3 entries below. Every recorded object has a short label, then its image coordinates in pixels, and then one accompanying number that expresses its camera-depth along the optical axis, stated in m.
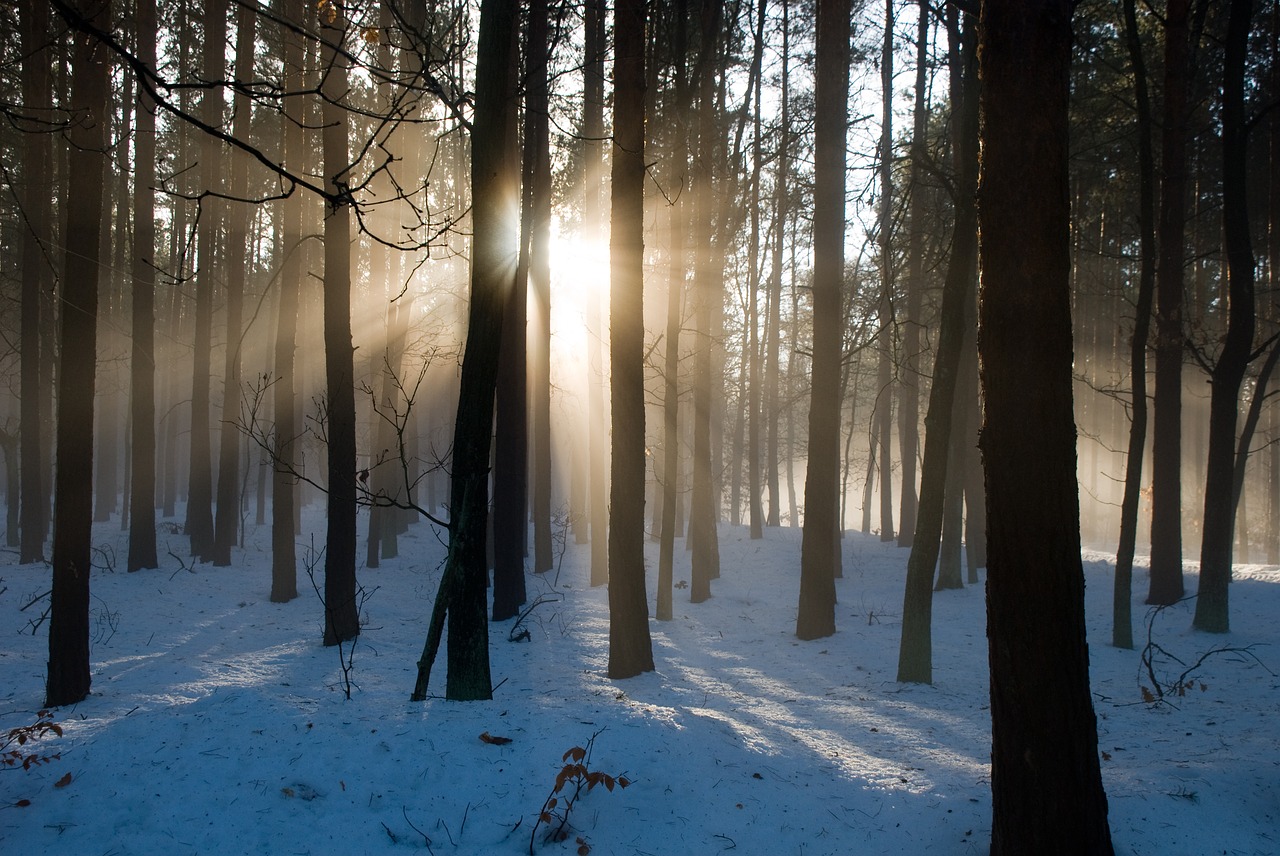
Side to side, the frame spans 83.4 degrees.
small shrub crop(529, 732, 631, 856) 4.63
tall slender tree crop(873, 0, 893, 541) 17.19
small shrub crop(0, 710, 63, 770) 5.07
